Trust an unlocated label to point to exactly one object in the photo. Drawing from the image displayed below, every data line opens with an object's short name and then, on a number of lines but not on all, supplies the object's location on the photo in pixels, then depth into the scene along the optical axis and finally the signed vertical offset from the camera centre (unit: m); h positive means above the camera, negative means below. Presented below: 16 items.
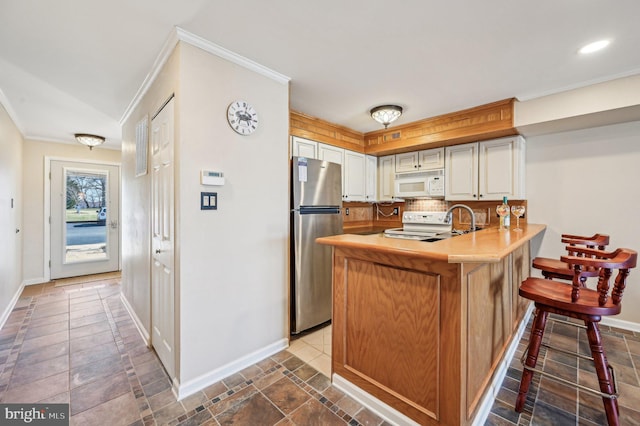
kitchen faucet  2.35 -0.07
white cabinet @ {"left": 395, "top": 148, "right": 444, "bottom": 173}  3.69 +0.75
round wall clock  2.02 +0.73
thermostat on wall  1.86 +0.24
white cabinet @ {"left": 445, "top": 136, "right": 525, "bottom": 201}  3.13 +0.53
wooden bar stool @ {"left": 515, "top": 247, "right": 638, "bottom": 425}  1.41 -0.53
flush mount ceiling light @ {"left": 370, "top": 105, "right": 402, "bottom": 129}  3.01 +1.14
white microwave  3.68 +0.40
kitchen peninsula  1.33 -0.64
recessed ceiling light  1.91 +1.23
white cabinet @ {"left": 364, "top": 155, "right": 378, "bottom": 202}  4.17 +0.54
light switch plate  1.88 +0.07
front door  4.65 -0.15
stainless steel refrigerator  2.60 -0.24
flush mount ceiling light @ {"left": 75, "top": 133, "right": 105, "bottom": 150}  4.15 +1.14
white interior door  1.93 -0.22
